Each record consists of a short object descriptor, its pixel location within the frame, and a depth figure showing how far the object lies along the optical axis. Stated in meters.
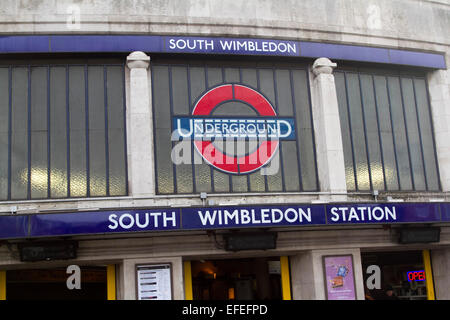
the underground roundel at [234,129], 17.34
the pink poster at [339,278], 17.14
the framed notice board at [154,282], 15.99
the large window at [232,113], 17.09
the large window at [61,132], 16.45
